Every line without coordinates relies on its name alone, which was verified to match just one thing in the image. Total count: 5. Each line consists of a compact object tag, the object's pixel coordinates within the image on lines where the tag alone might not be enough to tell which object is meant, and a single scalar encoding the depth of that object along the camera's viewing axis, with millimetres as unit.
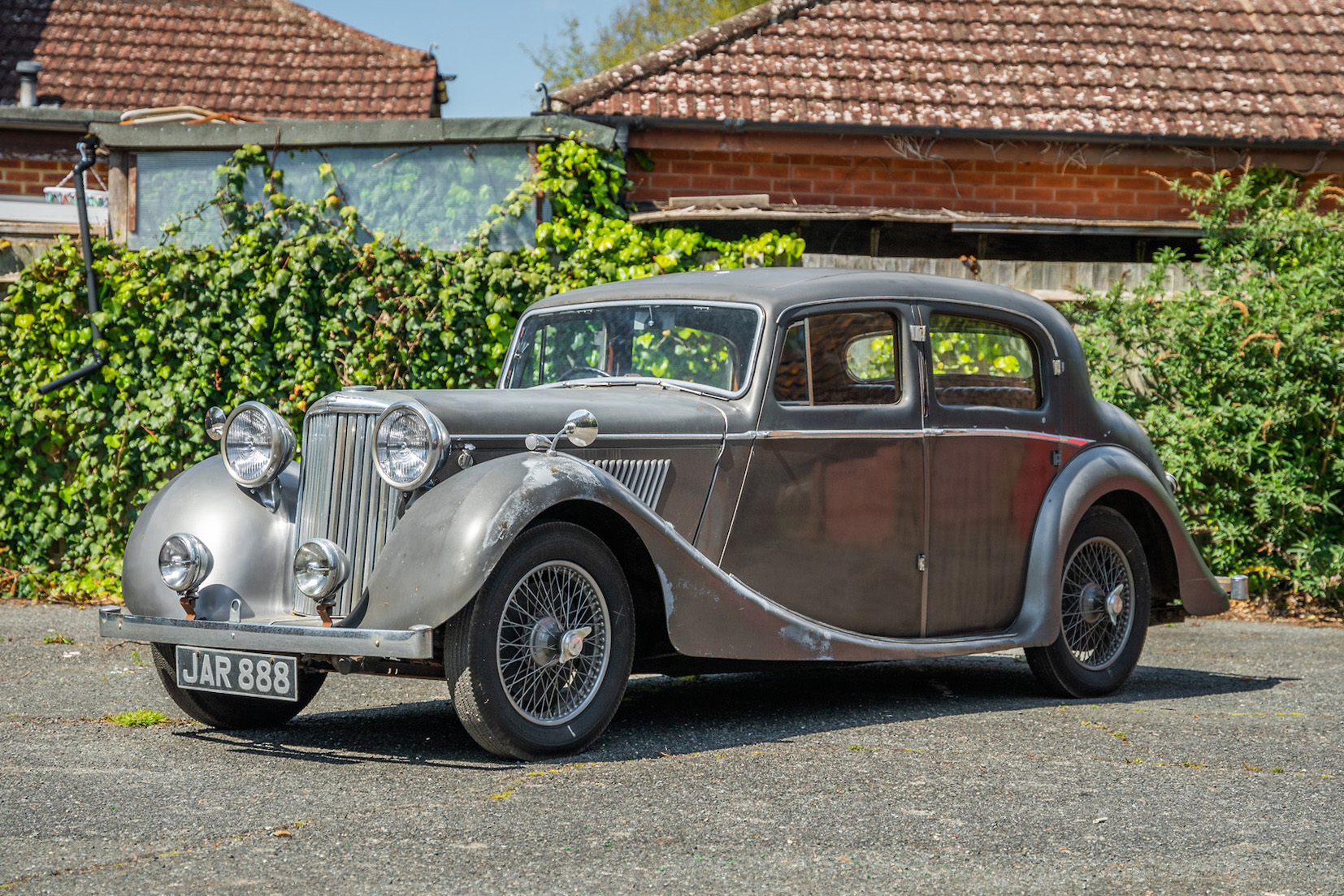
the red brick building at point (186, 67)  14820
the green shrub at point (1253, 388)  8812
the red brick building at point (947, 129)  10195
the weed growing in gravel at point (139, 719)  5312
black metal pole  8977
